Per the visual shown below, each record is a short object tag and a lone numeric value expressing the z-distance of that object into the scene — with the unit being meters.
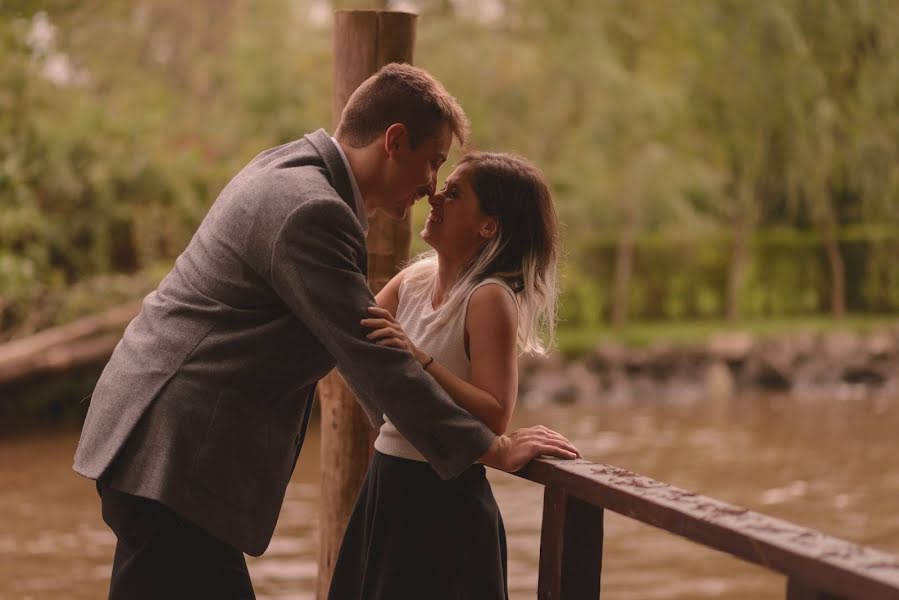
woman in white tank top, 2.46
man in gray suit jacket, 2.21
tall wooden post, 3.41
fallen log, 9.99
